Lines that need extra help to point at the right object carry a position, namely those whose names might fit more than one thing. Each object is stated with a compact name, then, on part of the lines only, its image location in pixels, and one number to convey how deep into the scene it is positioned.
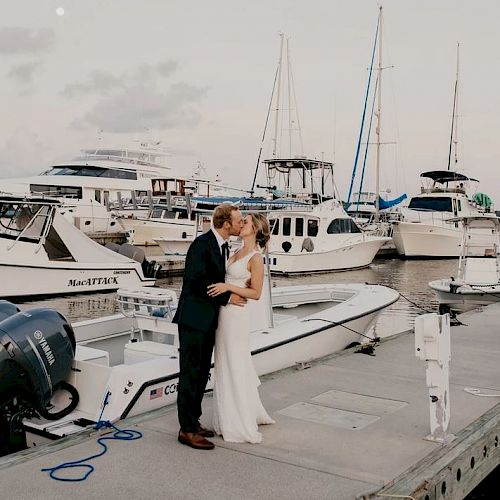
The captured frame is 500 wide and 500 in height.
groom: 4.50
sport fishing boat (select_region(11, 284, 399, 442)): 5.32
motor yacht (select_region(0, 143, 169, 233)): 36.88
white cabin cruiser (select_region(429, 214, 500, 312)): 15.03
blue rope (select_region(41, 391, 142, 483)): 4.10
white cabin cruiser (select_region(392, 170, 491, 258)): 34.97
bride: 4.59
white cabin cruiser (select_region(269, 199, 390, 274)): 25.70
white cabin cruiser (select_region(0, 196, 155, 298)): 16.89
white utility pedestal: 4.58
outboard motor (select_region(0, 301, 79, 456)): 4.68
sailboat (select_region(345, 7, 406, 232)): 36.97
